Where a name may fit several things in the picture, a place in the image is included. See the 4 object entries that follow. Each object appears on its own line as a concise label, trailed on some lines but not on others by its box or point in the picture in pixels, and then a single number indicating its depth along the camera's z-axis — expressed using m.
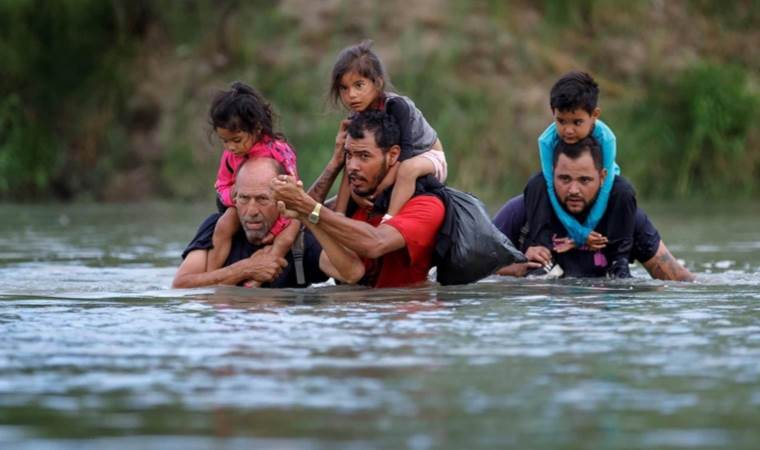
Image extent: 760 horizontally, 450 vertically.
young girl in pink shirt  18.91
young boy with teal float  20.27
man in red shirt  18.17
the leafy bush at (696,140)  45.16
